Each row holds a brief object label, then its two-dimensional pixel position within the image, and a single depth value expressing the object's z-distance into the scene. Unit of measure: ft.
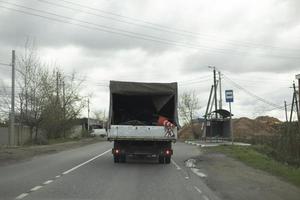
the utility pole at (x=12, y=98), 137.08
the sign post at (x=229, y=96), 116.16
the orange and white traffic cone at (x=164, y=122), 76.79
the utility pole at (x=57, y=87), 206.68
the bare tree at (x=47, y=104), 169.27
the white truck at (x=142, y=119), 75.72
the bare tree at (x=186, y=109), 306.76
